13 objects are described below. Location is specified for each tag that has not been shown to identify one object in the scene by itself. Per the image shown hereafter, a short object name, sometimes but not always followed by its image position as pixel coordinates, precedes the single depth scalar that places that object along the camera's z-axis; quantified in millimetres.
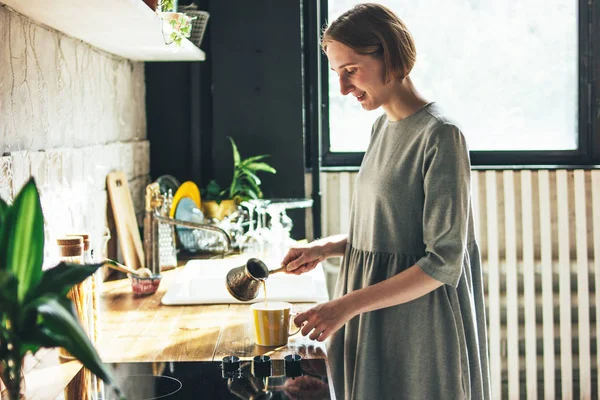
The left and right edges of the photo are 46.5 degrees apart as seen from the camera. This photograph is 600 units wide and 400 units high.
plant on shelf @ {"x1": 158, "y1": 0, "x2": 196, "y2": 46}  1834
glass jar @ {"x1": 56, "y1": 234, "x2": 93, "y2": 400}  1200
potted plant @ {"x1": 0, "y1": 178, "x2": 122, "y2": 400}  616
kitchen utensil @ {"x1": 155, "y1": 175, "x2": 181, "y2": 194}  2668
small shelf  1378
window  3029
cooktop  1131
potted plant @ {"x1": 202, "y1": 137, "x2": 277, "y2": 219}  2584
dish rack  2057
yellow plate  2475
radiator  2963
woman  1386
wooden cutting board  2170
